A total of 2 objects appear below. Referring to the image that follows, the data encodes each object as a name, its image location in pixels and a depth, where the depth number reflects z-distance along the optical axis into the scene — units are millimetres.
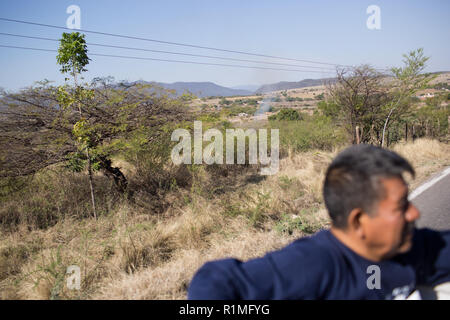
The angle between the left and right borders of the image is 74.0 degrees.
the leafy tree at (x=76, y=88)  6375
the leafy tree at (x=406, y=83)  11156
